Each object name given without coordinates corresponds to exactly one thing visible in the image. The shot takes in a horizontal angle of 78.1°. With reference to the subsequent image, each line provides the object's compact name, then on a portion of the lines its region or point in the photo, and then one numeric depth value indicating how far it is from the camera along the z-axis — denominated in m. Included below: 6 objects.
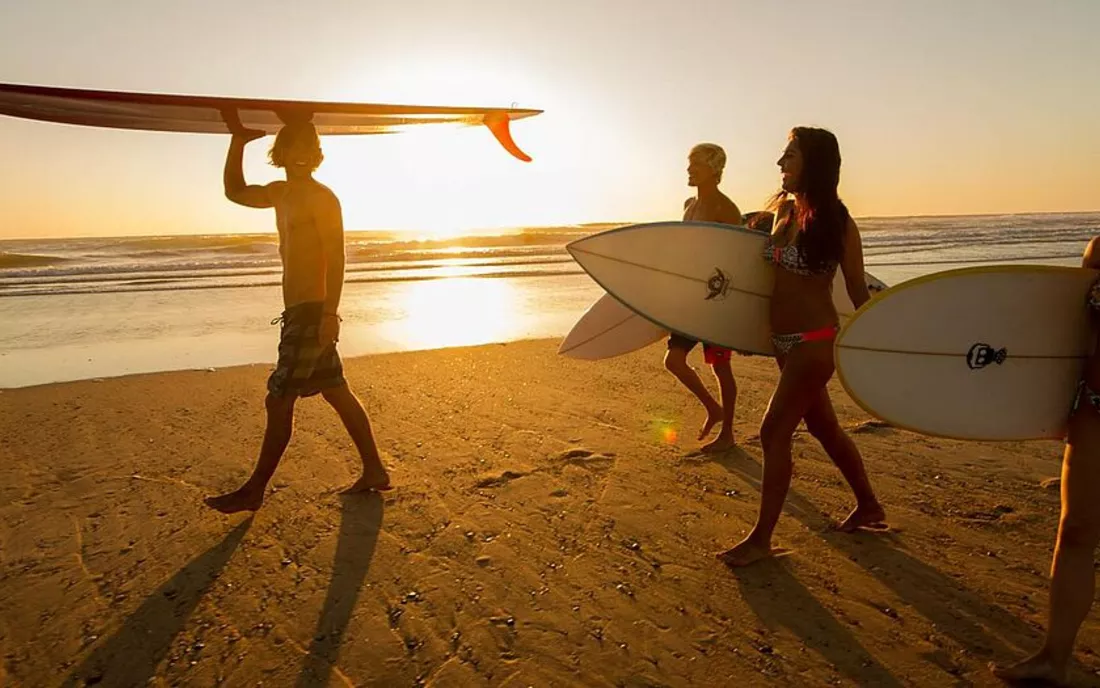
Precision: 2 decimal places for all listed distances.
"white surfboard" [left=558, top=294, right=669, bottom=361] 4.81
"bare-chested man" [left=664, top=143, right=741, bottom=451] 4.01
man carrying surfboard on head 3.30
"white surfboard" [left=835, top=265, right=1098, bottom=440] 2.29
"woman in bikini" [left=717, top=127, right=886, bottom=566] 2.58
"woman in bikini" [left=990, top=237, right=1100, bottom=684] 1.87
